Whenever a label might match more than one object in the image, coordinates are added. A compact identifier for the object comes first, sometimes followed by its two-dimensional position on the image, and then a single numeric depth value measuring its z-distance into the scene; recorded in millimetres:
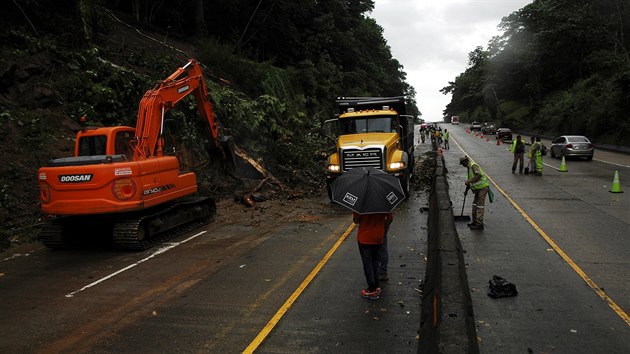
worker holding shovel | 11273
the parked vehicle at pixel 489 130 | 70500
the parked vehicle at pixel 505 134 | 56031
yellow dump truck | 14508
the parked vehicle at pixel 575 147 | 28469
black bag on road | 6681
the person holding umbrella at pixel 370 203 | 6184
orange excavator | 9570
